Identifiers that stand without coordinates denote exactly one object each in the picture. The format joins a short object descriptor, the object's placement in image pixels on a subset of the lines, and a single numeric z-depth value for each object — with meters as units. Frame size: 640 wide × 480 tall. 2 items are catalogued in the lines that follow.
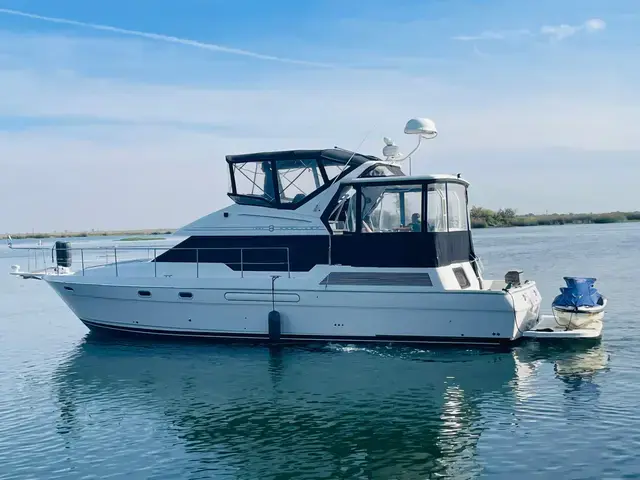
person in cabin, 13.28
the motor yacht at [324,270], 13.03
